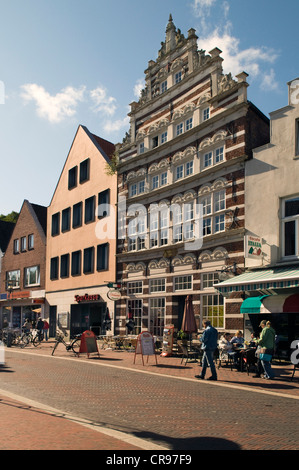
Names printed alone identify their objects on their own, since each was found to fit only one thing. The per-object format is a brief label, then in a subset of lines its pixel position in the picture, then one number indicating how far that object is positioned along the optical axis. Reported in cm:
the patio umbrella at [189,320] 1850
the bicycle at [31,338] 2711
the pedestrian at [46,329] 3153
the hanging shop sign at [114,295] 2628
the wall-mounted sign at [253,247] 1797
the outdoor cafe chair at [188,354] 1703
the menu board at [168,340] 2003
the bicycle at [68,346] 2108
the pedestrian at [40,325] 3114
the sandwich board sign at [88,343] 1958
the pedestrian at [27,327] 2983
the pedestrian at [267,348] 1334
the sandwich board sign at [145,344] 1706
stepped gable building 2020
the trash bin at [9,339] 2686
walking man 1329
